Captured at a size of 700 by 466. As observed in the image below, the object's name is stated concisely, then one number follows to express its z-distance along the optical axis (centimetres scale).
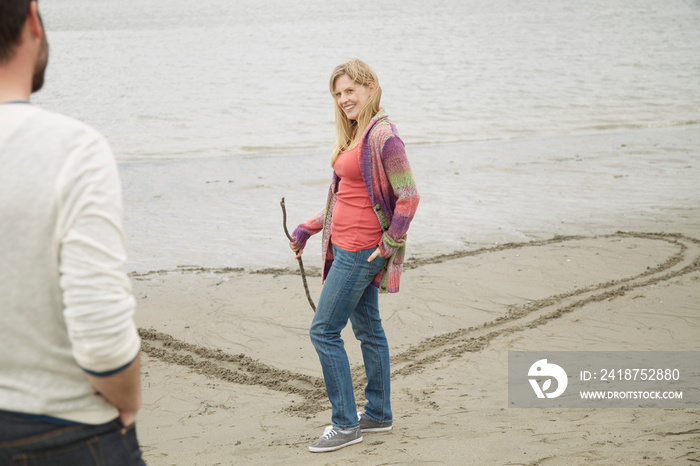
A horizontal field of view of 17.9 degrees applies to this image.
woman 938
